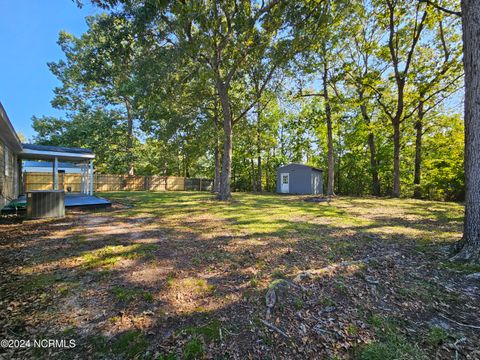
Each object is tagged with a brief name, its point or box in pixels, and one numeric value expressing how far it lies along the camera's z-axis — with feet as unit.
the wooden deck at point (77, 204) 20.99
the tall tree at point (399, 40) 35.32
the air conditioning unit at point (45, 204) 18.56
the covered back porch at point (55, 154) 29.40
